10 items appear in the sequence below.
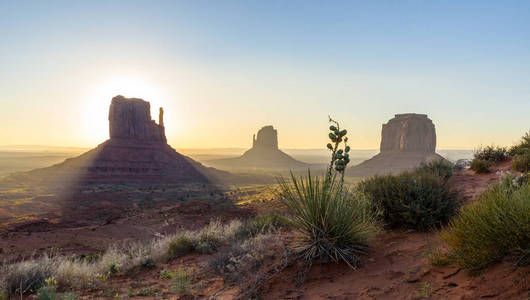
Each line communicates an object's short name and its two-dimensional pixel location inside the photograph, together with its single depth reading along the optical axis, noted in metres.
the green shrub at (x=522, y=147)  10.15
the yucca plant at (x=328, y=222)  4.26
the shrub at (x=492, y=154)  11.68
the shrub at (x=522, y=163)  8.63
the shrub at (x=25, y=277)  5.20
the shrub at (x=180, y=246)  7.95
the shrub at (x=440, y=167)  10.41
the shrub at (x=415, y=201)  5.43
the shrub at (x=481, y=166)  10.69
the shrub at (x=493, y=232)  2.83
